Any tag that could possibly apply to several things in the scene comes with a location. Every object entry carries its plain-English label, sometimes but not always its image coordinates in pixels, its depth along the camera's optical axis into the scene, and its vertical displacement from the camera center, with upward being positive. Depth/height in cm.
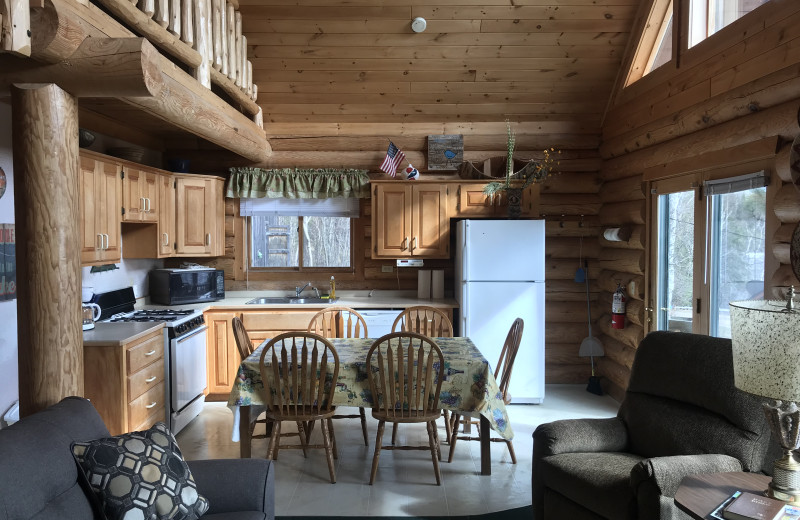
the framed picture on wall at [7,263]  357 -10
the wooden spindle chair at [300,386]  359 -86
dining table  362 -90
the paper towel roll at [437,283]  598 -38
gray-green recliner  245 -91
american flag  580 +82
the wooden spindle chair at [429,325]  441 -67
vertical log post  274 +4
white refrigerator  539 -33
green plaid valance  607 +63
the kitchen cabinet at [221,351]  545 -95
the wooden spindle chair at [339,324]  482 -71
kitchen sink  589 -55
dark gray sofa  187 -78
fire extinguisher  547 -60
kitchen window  634 +3
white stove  454 -83
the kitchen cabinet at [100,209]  398 +26
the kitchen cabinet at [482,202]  583 +41
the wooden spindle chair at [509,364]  396 -80
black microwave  551 -37
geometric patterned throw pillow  212 -85
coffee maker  407 -45
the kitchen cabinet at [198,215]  558 +29
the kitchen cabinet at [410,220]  586 +24
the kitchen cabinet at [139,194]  461 +41
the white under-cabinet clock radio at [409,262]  598 -17
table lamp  188 -40
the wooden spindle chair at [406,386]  350 -85
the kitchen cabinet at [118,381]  377 -86
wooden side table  200 -87
